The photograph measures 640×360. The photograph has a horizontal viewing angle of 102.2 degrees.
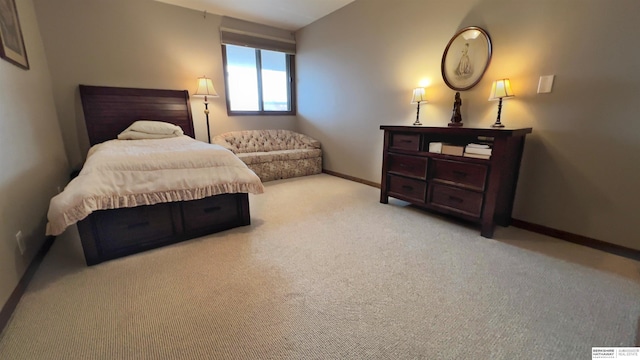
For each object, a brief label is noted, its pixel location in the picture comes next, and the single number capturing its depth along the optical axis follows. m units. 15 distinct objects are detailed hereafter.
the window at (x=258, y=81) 4.39
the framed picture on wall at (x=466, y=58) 2.44
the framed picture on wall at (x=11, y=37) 1.80
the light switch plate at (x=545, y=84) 2.10
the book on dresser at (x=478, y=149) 2.14
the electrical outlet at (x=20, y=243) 1.57
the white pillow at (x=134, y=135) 3.21
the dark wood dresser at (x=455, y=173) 2.09
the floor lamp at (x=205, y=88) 3.84
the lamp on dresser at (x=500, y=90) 2.23
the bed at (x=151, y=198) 1.70
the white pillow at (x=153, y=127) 3.31
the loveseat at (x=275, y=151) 4.05
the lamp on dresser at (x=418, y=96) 2.88
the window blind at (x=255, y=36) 4.11
